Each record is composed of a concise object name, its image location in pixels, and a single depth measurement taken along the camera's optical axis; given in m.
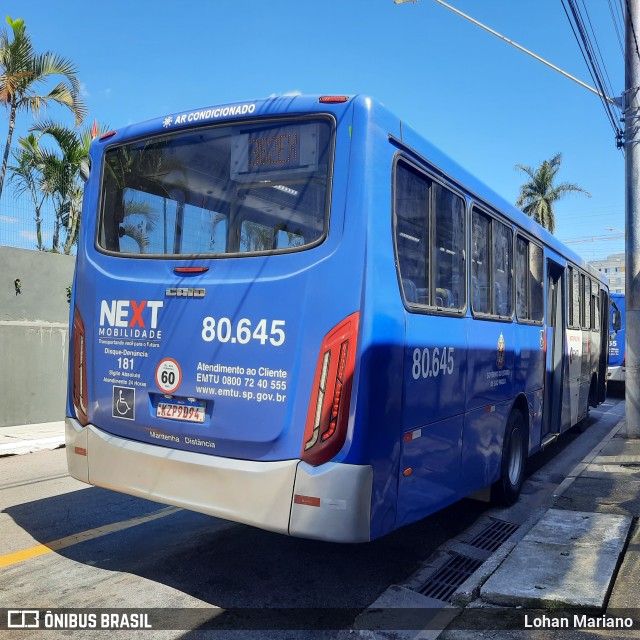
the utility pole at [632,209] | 10.77
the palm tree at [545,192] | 36.47
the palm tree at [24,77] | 12.37
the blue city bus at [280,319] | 3.70
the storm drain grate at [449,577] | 4.35
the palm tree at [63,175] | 15.40
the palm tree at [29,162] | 15.58
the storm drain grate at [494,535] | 5.44
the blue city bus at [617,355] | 17.72
